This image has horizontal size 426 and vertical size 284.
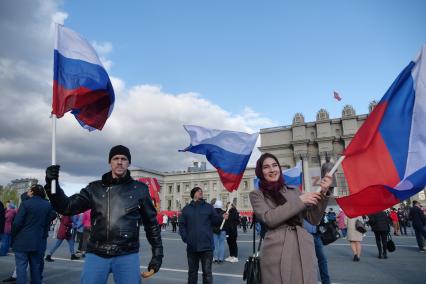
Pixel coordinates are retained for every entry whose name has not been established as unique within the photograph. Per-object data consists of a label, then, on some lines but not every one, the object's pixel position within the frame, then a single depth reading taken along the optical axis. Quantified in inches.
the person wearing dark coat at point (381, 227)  379.6
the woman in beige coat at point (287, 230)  100.9
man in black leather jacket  117.8
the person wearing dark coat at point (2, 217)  260.3
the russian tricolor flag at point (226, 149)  280.8
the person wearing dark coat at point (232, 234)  394.7
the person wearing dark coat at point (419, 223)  428.1
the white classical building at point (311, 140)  2391.7
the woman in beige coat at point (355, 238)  362.9
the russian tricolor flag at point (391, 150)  123.2
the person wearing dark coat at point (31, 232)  214.4
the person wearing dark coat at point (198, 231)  219.1
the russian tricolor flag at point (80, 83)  149.3
